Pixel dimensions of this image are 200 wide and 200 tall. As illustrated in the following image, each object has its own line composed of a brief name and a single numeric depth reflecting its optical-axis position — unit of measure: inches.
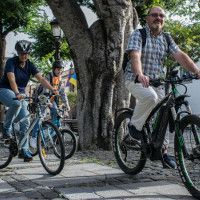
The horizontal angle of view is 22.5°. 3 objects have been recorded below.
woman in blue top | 289.4
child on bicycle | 427.5
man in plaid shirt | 223.3
